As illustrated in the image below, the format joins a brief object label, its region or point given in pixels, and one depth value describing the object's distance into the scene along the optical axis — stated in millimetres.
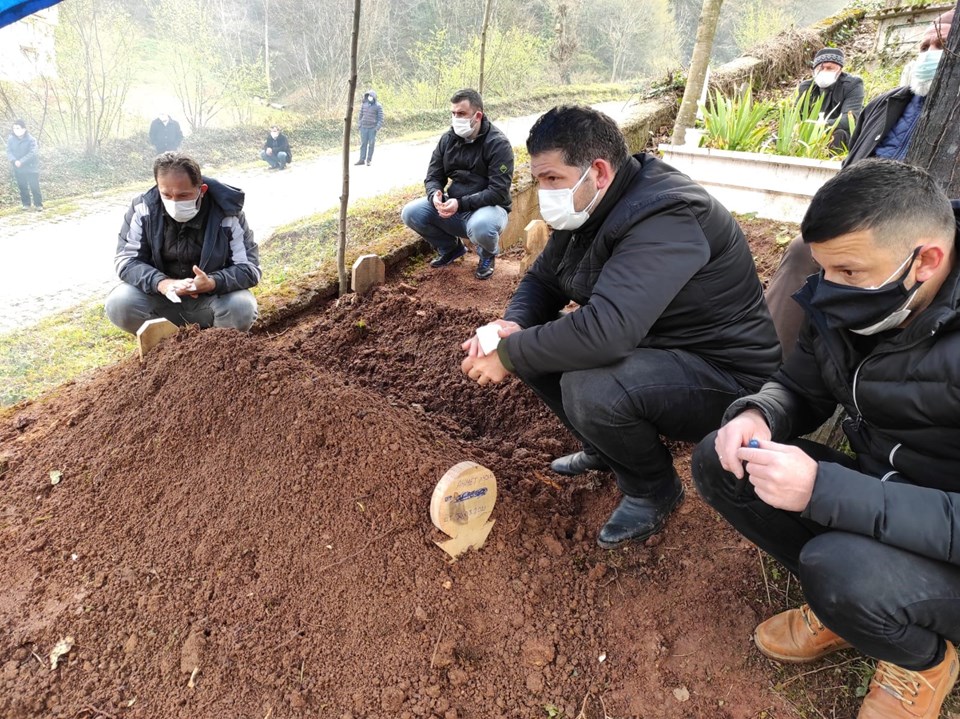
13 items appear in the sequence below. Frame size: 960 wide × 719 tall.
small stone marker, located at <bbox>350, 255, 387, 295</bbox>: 3840
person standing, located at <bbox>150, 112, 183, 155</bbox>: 13445
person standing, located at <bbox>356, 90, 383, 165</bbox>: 12414
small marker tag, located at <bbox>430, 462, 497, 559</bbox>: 1743
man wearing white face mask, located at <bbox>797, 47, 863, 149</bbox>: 5316
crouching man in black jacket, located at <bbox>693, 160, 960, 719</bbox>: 1215
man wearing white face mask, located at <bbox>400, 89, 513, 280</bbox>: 4398
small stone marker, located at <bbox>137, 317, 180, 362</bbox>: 2764
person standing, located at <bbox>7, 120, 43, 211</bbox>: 10258
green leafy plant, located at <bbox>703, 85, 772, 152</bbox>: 5105
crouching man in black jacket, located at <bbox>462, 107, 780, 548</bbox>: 1764
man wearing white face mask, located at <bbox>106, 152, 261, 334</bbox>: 2957
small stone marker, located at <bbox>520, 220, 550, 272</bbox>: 4109
